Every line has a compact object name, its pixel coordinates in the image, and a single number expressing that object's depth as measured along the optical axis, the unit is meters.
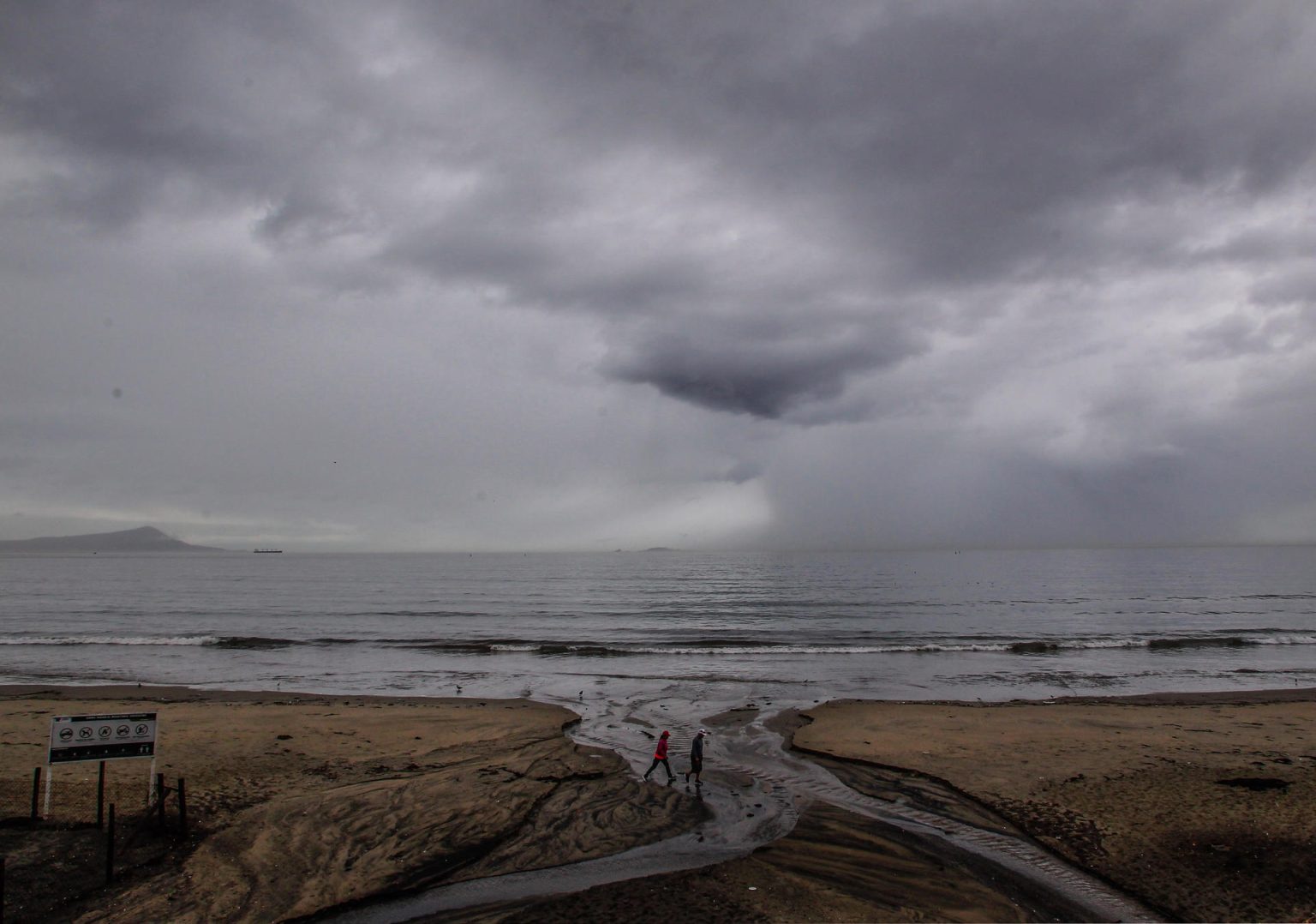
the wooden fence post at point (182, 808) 14.86
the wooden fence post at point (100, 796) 14.45
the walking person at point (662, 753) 20.19
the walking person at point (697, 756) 19.66
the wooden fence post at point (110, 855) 12.74
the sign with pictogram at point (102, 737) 14.57
